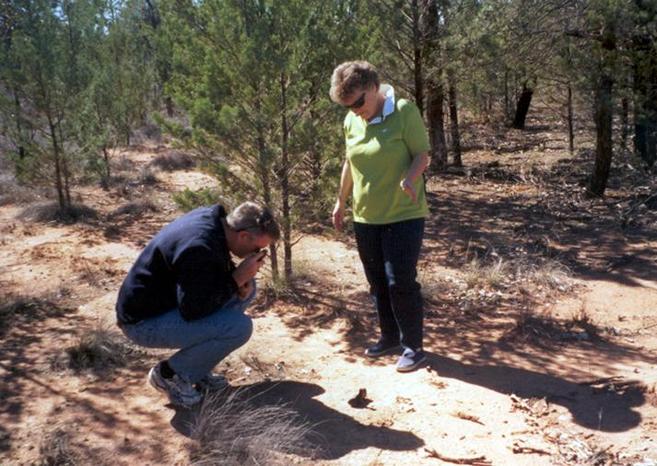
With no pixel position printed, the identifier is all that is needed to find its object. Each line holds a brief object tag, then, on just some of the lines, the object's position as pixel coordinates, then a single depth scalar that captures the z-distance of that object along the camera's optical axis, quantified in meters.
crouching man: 3.07
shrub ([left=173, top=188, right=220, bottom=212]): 4.90
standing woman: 3.52
